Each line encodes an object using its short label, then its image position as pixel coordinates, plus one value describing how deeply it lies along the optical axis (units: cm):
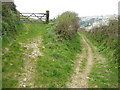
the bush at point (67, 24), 1852
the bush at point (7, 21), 1316
